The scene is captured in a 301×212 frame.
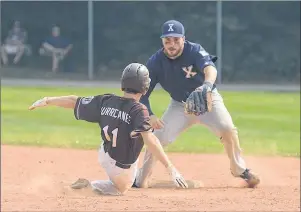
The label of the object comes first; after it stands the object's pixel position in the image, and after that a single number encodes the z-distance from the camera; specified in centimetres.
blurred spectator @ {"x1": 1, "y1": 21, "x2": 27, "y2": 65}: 5519
